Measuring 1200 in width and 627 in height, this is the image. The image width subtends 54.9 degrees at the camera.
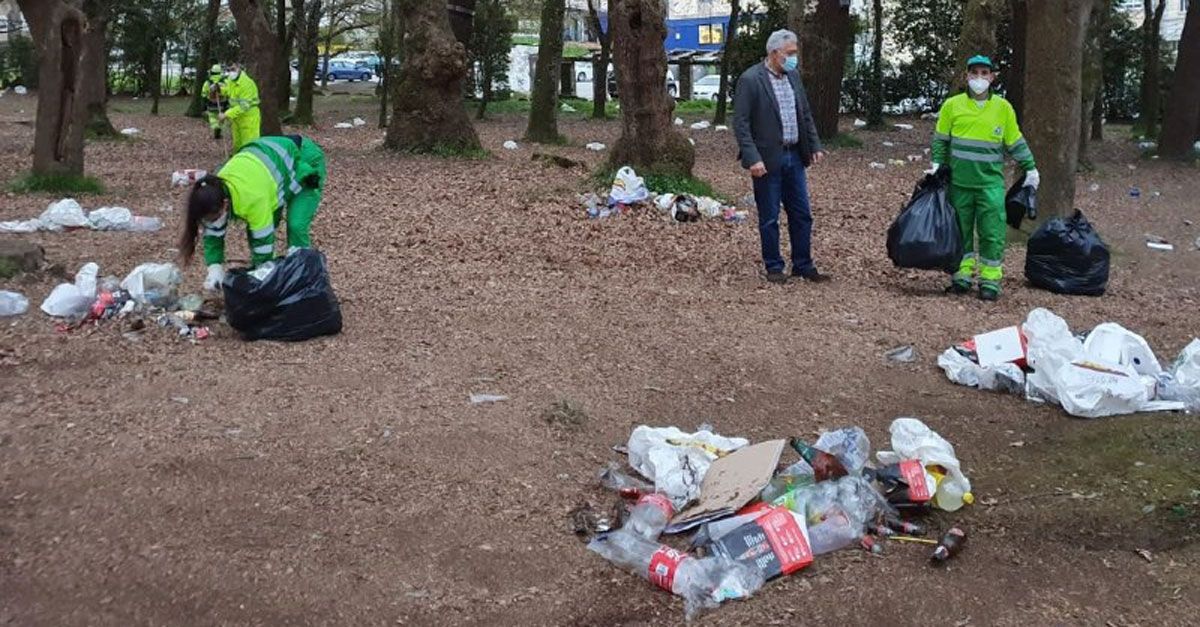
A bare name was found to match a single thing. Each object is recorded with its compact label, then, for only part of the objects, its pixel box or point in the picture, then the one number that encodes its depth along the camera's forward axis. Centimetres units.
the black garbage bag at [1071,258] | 788
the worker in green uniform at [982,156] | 747
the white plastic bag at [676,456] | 444
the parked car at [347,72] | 4944
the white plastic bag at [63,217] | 927
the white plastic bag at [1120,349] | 565
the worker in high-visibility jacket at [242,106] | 1211
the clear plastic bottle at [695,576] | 379
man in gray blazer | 768
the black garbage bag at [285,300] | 591
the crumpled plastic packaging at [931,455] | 444
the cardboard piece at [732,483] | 416
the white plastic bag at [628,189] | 1057
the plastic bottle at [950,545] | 402
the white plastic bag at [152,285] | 642
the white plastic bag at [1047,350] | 562
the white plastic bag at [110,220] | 938
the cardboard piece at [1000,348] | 589
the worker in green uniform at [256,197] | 582
